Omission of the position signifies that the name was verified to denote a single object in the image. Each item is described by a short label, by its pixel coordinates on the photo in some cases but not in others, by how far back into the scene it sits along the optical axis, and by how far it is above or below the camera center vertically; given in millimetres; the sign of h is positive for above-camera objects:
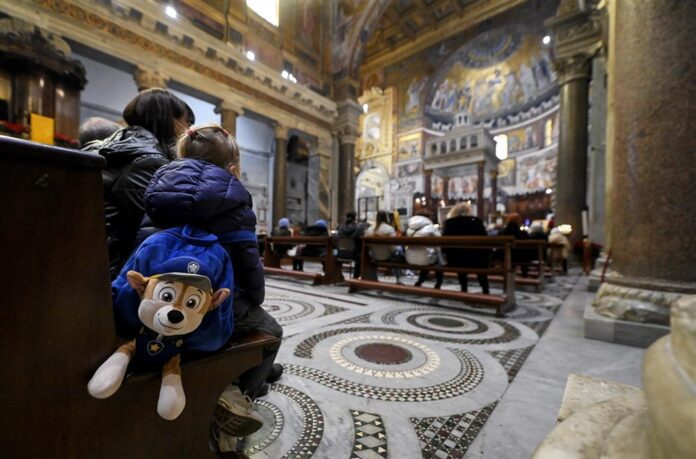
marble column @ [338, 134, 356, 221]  14219 +2557
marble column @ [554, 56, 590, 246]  8352 +2357
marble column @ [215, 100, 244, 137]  10297 +3862
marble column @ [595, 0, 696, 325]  2219 +567
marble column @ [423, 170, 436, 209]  20223 +2776
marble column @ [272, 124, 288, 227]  12141 +2072
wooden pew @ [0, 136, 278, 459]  581 -182
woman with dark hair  1341 +287
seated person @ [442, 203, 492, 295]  3791 -212
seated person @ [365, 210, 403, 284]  4851 -255
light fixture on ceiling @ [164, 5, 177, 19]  8925 +6286
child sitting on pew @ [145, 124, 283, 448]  961 +43
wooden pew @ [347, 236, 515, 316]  3340 -453
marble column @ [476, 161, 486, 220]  17253 +3014
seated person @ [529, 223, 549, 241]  5787 +22
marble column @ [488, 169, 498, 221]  18672 +2727
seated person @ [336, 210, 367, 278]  5492 -165
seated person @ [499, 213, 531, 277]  5227 -10
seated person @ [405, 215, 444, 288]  4254 -265
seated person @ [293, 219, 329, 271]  6445 -345
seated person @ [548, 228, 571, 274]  6717 -329
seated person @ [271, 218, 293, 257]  6879 -365
